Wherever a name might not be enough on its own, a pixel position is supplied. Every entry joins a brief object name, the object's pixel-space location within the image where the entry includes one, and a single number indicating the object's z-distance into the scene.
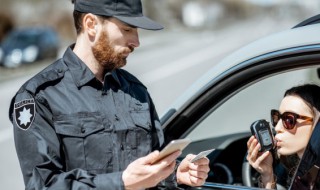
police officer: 2.26
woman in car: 2.48
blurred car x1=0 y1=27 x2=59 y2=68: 26.59
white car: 2.33
